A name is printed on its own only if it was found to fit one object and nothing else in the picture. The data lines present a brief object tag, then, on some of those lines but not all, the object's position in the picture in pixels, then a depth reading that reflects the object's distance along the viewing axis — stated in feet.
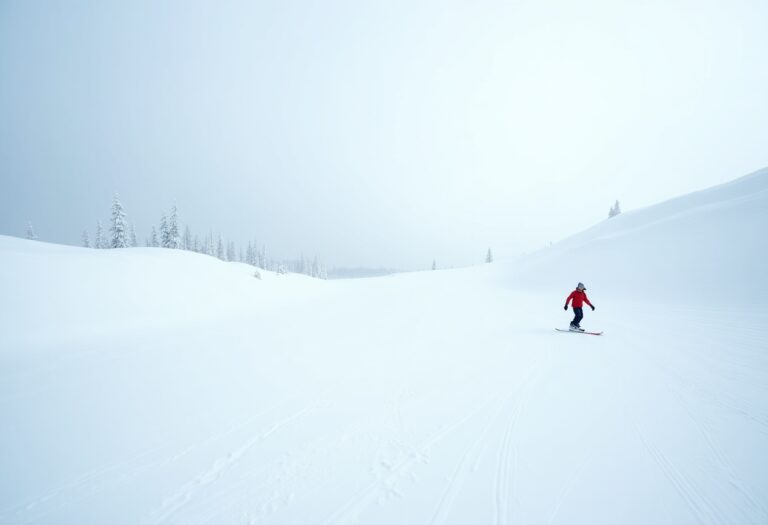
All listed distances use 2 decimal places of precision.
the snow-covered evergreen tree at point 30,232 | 155.48
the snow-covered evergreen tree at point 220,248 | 229.25
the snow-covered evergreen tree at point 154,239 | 158.69
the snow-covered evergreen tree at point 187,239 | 198.24
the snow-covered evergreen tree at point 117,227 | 120.98
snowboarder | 33.80
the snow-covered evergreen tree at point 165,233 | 141.90
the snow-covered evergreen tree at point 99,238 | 165.68
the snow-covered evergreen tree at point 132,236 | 158.63
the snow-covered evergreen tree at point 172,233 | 141.79
